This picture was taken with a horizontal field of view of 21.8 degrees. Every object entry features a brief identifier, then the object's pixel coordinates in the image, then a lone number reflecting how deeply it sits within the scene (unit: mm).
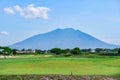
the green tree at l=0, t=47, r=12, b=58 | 82200
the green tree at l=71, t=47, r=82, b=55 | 70056
